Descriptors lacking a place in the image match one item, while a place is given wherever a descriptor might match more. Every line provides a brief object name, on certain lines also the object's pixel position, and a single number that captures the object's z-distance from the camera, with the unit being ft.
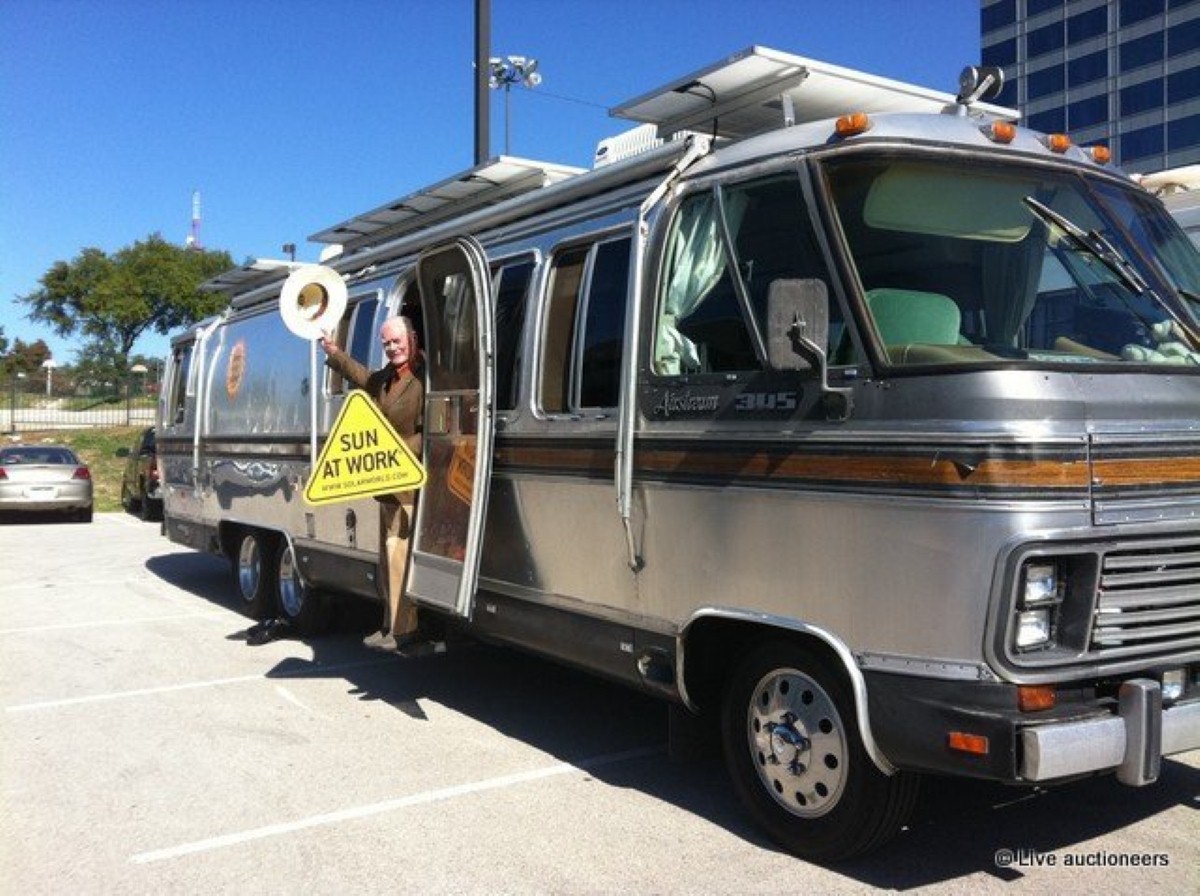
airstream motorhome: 11.69
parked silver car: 60.18
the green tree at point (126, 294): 155.00
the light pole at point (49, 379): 132.36
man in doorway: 21.04
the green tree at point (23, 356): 186.29
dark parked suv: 63.36
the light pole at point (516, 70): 47.85
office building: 209.15
